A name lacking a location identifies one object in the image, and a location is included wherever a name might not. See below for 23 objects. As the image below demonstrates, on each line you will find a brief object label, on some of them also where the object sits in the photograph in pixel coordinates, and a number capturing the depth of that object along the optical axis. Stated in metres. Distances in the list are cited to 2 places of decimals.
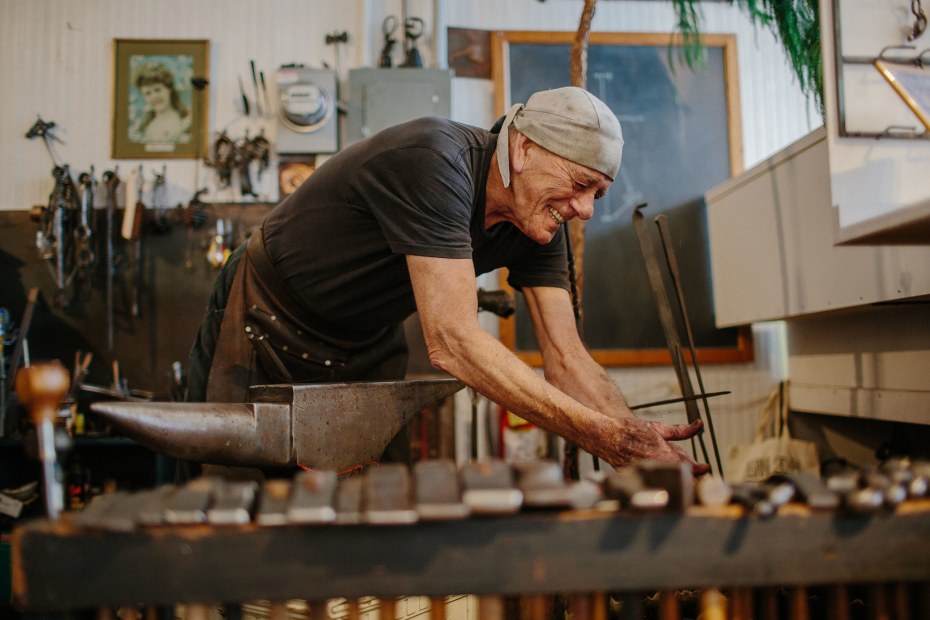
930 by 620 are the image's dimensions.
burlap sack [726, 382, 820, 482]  2.55
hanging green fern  2.37
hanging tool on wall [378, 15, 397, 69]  3.26
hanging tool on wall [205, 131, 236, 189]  3.25
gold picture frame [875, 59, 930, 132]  1.52
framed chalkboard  3.24
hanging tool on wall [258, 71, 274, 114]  3.32
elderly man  1.25
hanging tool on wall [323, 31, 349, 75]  3.33
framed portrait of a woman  3.30
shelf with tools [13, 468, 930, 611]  0.68
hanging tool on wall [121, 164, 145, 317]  3.14
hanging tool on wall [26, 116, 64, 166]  3.20
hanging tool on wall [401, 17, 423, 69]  3.22
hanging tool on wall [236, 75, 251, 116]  3.27
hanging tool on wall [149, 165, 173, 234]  3.20
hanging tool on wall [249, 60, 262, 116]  3.33
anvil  1.08
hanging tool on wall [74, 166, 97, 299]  3.10
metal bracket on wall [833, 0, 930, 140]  1.60
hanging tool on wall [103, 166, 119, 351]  3.12
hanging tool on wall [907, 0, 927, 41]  1.66
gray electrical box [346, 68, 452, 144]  3.17
